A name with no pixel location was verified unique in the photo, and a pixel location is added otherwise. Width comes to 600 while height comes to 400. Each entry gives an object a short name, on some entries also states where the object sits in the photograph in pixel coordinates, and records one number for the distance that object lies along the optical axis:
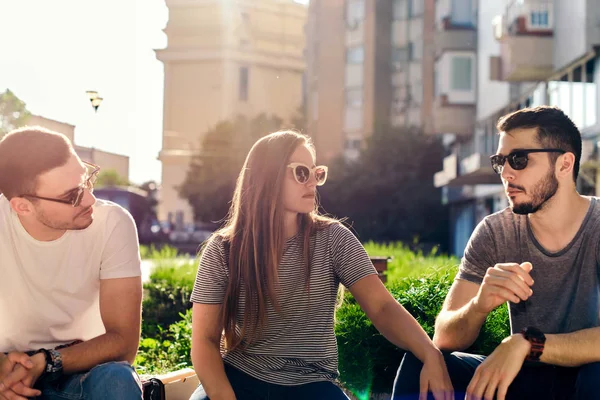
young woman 3.76
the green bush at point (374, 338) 4.97
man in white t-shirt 3.85
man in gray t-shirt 3.42
